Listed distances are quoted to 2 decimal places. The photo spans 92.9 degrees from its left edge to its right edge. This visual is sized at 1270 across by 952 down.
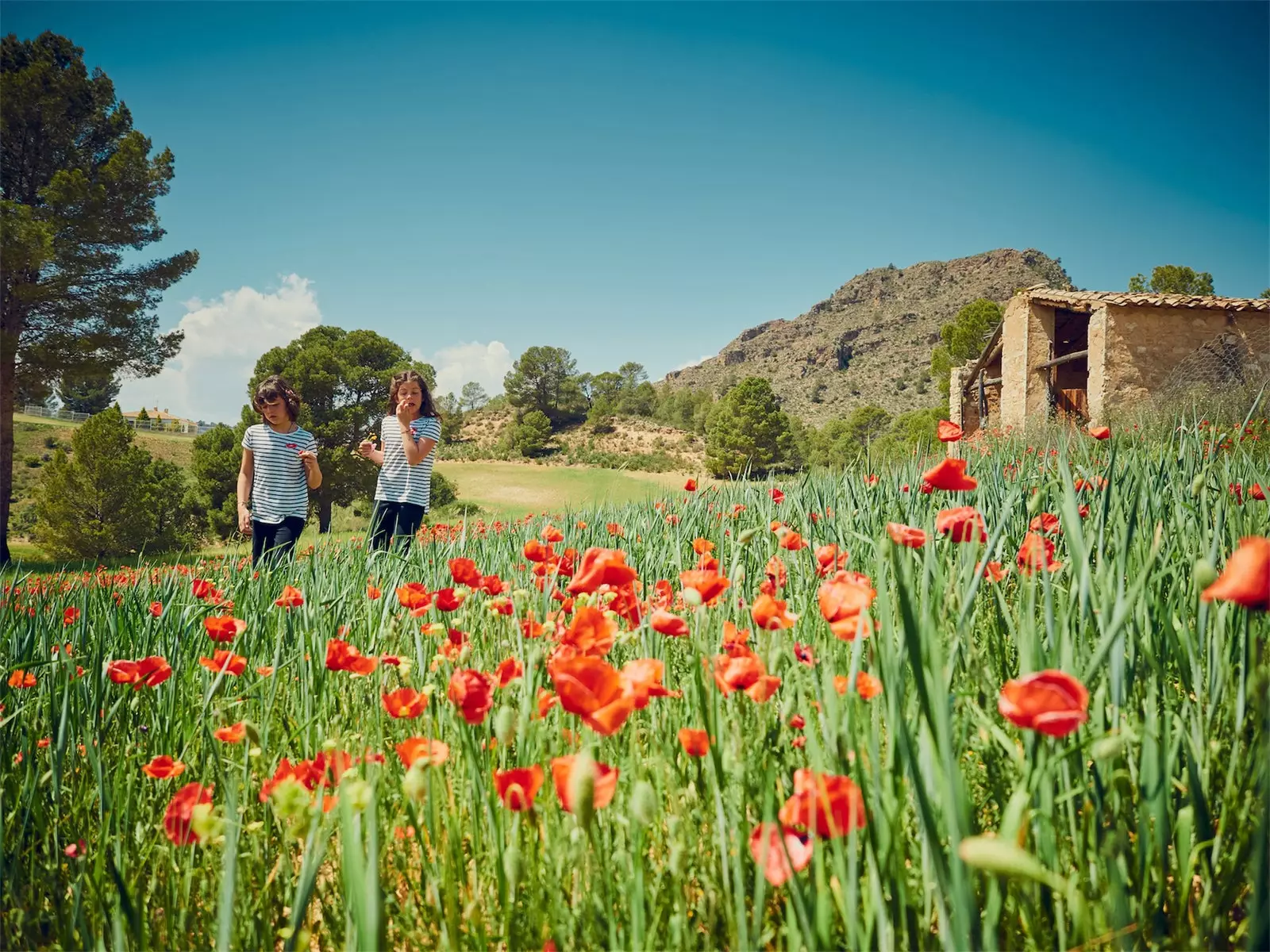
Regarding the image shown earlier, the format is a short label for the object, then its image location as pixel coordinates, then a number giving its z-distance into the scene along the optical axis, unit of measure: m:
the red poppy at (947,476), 0.98
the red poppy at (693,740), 0.81
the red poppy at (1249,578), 0.56
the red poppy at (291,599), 1.54
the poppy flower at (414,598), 1.35
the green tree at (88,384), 15.43
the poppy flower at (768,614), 0.90
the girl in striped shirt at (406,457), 4.30
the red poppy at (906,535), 0.94
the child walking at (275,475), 4.17
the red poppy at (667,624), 0.91
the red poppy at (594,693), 0.65
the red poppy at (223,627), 1.30
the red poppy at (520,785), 0.71
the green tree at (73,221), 14.06
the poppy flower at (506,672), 1.00
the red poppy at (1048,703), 0.53
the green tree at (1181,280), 30.12
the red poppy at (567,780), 0.66
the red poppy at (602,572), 0.98
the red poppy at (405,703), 0.97
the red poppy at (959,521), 1.05
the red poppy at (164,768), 0.98
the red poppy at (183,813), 0.81
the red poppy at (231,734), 1.01
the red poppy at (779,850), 0.61
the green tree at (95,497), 15.90
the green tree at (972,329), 27.41
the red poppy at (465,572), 1.39
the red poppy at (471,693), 0.80
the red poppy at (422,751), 0.78
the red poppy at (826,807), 0.60
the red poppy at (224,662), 1.23
